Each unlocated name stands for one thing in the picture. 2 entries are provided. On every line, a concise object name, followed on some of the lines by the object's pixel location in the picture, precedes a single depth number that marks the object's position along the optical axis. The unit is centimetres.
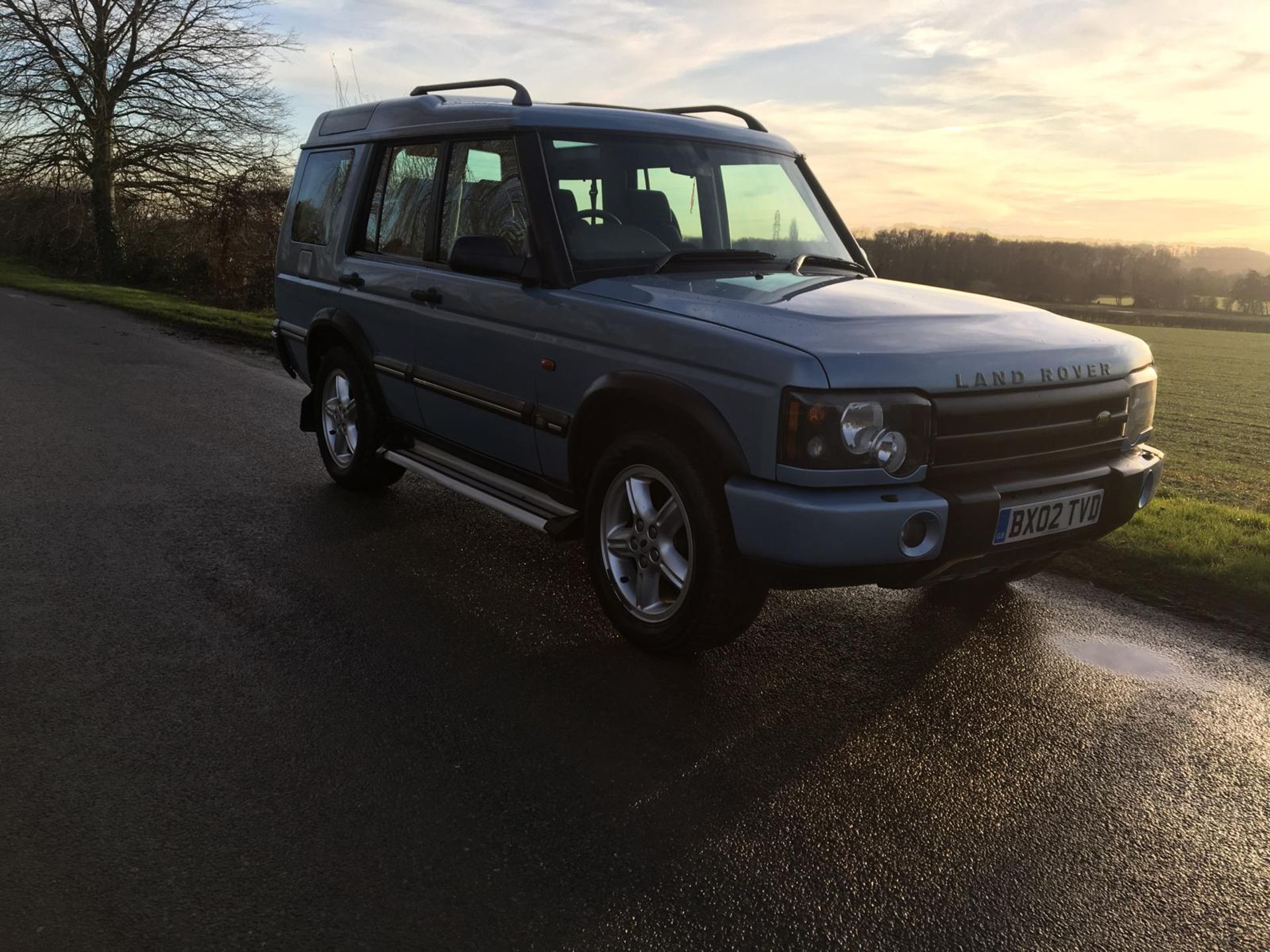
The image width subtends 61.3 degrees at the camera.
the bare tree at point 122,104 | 2902
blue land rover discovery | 360
